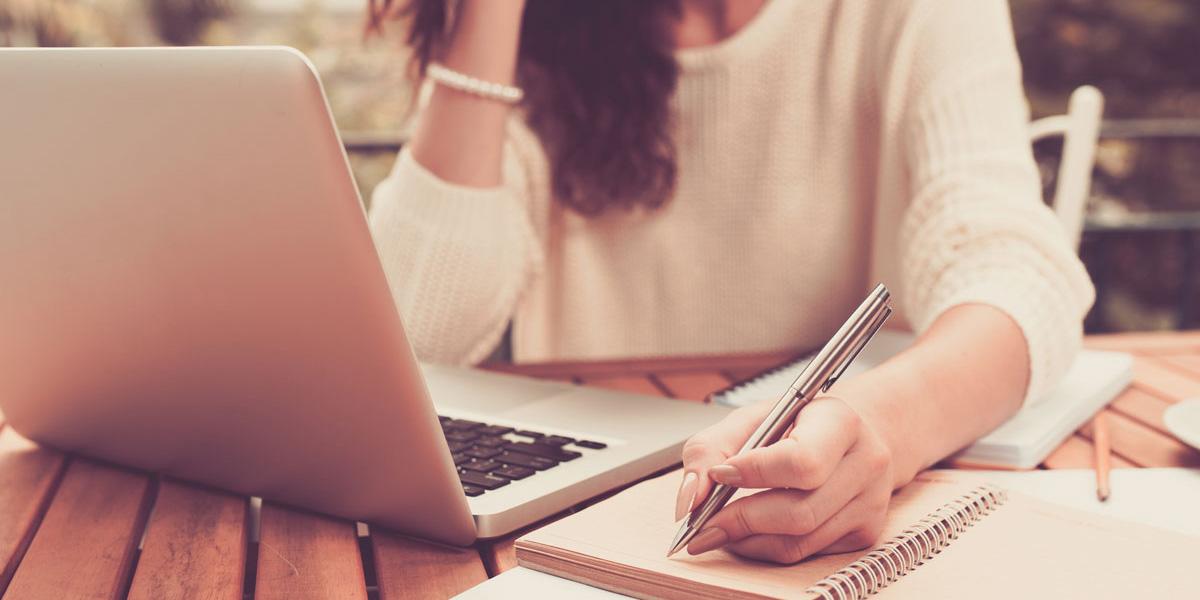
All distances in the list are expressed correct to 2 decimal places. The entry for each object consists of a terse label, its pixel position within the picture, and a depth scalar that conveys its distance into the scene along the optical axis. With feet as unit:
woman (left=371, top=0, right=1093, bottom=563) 2.78
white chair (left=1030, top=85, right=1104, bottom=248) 4.33
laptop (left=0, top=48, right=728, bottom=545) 1.49
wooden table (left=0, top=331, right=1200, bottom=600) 1.69
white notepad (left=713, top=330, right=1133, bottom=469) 2.25
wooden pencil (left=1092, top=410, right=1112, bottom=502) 2.03
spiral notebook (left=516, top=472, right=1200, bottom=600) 1.48
